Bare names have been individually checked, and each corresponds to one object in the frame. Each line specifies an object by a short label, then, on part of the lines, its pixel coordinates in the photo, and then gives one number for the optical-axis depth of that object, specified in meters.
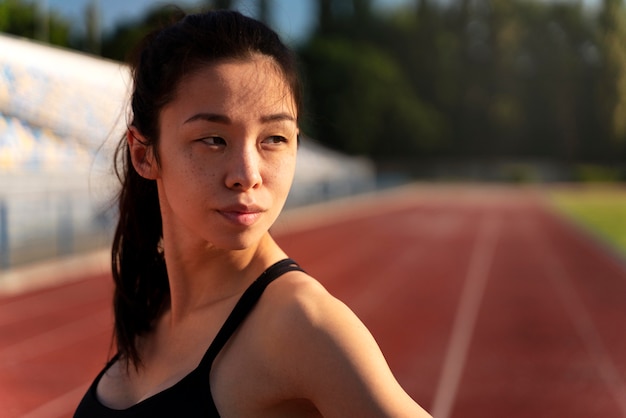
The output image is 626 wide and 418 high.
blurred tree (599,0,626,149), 54.62
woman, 0.97
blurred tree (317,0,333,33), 60.66
